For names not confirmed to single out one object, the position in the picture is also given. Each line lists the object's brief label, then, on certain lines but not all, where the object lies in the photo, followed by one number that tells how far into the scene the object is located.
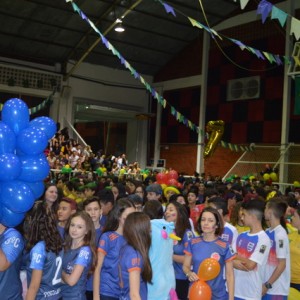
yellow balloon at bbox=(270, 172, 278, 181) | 14.74
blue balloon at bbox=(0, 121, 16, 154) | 2.63
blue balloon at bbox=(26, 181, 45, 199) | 2.88
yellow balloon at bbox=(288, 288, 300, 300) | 3.98
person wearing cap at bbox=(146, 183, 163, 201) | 5.79
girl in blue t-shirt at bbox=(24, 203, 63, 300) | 2.59
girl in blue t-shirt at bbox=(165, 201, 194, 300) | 3.85
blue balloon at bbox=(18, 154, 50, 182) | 2.78
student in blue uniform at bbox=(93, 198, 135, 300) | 3.08
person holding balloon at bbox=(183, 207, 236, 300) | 3.15
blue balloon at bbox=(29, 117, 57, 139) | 3.03
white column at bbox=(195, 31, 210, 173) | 18.88
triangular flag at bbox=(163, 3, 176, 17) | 5.84
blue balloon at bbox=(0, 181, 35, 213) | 2.53
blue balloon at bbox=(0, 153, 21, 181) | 2.50
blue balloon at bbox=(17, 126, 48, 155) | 2.81
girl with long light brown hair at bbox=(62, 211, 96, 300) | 2.84
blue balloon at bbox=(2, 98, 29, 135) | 2.94
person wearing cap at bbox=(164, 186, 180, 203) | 6.72
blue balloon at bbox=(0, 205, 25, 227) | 2.53
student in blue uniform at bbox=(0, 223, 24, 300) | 2.40
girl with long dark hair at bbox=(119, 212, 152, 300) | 2.64
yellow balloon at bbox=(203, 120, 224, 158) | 11.91
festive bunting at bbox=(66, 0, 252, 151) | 5.93
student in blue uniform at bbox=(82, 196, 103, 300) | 3.77
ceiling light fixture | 15.97
